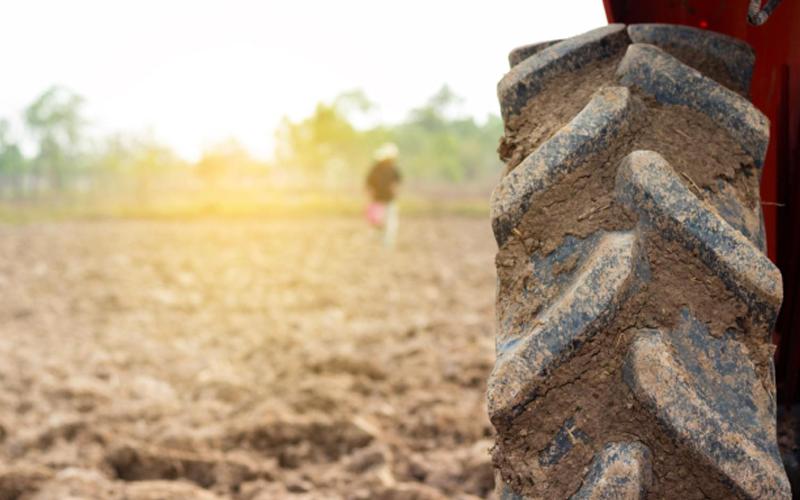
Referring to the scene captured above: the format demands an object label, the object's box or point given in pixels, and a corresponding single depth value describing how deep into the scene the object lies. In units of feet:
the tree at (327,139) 143.54
